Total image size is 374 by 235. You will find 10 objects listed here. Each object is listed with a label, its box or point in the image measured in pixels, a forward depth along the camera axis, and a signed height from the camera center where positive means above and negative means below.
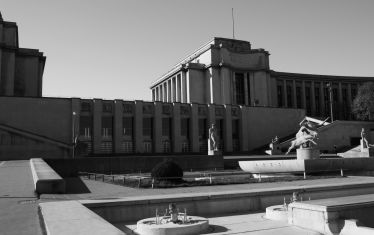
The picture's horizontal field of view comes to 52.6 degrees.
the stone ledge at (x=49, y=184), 13.07 -0.84
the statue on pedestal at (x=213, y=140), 43.09 +1.90
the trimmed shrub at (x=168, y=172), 19.19 -0.73
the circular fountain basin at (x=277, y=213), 11.09 -1.72
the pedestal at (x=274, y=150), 57.41 +0.81
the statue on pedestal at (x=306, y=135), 26.91 +1.38
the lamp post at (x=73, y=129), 52.70 +4.29
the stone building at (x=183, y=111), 53.03 +7.76
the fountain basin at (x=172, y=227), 9.25 -1.74
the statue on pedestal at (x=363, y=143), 46.38 +1.26
